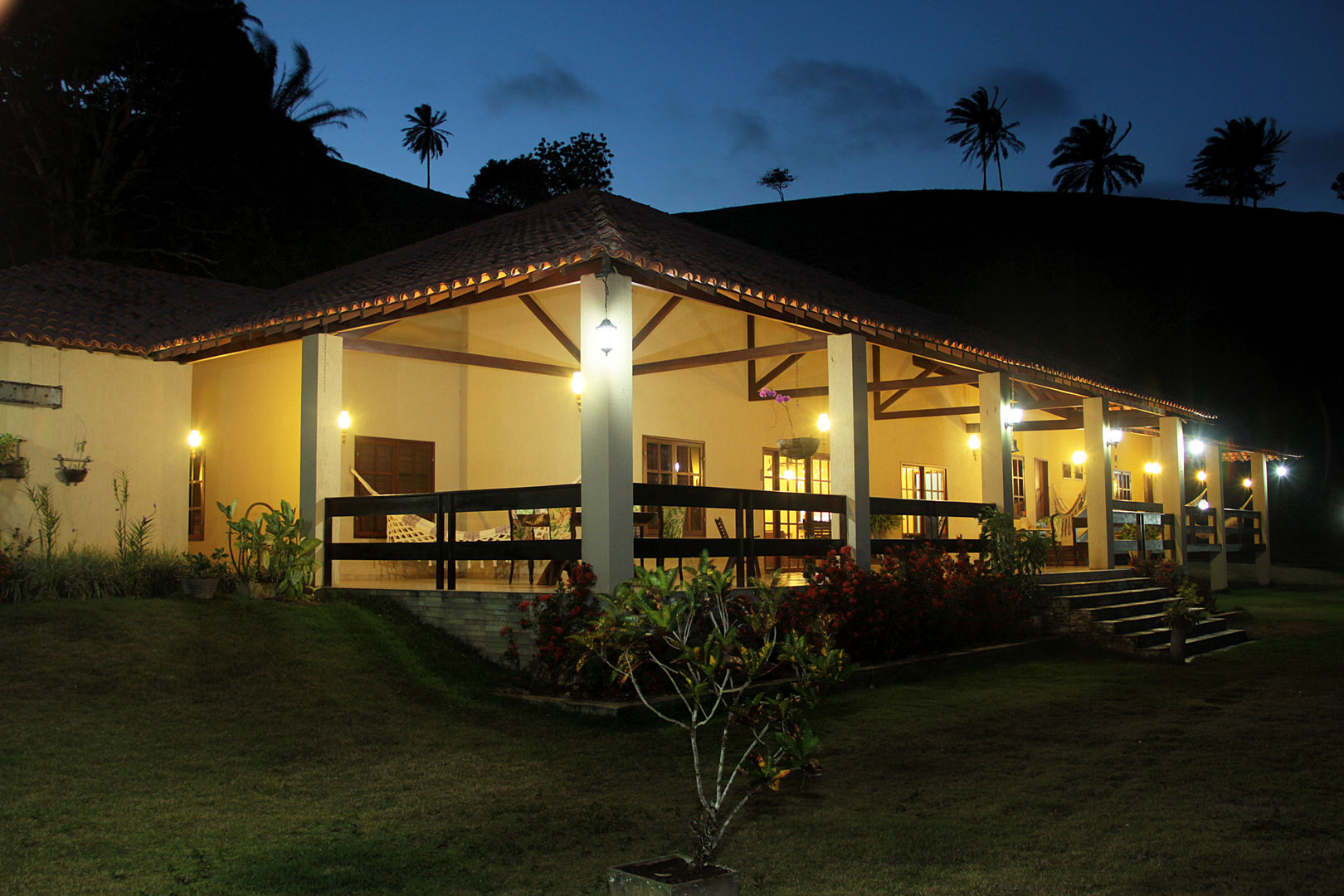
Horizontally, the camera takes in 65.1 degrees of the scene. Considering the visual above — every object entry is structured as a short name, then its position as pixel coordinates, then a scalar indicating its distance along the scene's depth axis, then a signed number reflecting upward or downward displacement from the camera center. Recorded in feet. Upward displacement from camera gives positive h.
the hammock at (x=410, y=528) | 38.78 -0.28
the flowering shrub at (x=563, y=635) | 25.85 -2.89
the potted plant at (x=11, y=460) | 33.76 +2.09
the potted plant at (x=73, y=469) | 35.40 +1.89
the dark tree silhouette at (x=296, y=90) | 95.81 +41.29
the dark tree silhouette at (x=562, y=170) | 164.04 +55.71
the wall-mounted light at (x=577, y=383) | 44.21 +5.72
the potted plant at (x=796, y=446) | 46.05 +3.11
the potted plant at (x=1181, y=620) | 37.96 -3.90
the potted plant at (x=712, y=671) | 12.57 -2.16
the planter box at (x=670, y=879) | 12.00 -4.23
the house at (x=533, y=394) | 29.30 +5.15
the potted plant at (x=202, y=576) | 31.58 -1.61
